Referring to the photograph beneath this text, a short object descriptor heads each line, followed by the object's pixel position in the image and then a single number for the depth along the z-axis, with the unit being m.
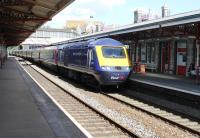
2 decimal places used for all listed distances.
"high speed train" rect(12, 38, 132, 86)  19.70
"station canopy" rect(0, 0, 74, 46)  21.28
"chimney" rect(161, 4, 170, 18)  41.29
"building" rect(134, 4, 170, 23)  55.27
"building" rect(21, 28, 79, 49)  105.88
